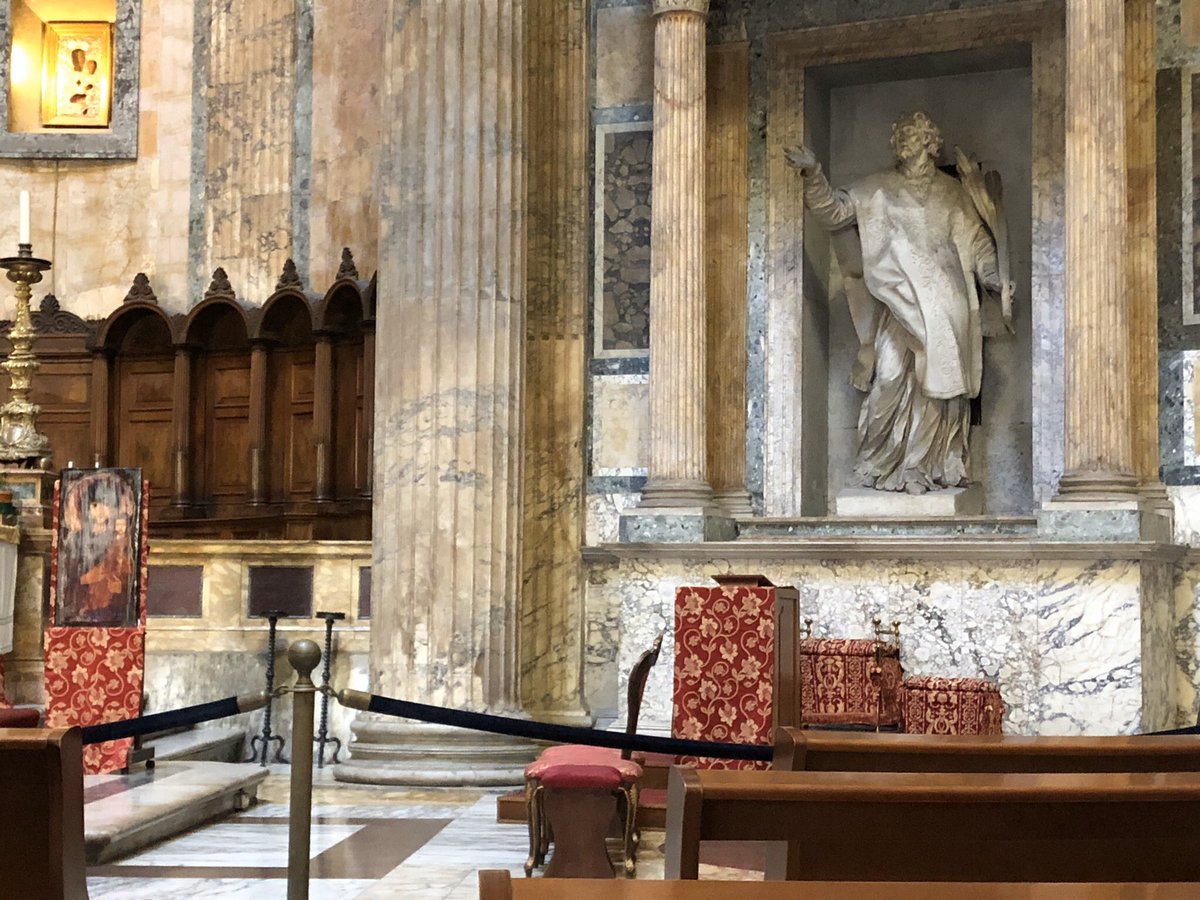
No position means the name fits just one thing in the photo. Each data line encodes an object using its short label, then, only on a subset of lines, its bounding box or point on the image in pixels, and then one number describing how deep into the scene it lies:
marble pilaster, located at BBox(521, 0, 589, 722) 10.16
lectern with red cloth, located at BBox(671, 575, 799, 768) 7.20
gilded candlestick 10.89
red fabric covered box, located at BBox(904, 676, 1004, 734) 8.31
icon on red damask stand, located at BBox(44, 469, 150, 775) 8.32
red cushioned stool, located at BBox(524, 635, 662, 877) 6.12
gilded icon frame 14.11
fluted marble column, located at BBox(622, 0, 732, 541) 9.71
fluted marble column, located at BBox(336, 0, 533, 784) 9.30
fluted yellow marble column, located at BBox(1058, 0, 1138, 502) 8.72
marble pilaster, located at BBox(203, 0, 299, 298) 13.00
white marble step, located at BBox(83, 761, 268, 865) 6.81
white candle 10.61
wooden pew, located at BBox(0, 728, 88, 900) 3.58
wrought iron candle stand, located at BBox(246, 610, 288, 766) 10.00
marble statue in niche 9.85
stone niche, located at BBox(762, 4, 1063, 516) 9.84
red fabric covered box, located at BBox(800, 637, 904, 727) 8.68
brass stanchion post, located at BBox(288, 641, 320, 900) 4.36
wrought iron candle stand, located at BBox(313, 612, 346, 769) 9.95
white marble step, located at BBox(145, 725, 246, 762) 9.39
